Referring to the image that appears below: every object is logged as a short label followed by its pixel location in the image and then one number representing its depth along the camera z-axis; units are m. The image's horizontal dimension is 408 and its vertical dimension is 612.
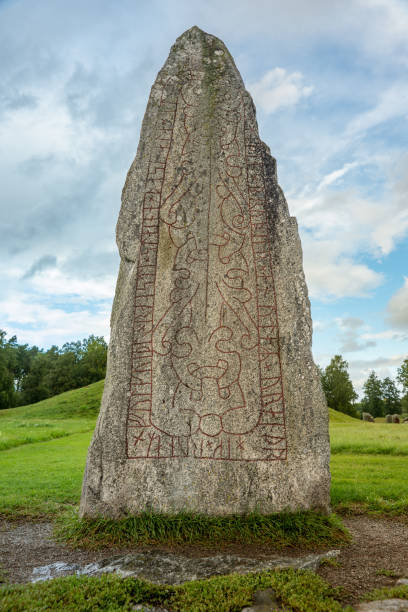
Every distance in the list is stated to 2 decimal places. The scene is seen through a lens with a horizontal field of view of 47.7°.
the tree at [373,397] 68.29
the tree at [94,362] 60.33
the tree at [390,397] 68.19
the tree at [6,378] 58.19
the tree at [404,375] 58.18
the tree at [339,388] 57.81
